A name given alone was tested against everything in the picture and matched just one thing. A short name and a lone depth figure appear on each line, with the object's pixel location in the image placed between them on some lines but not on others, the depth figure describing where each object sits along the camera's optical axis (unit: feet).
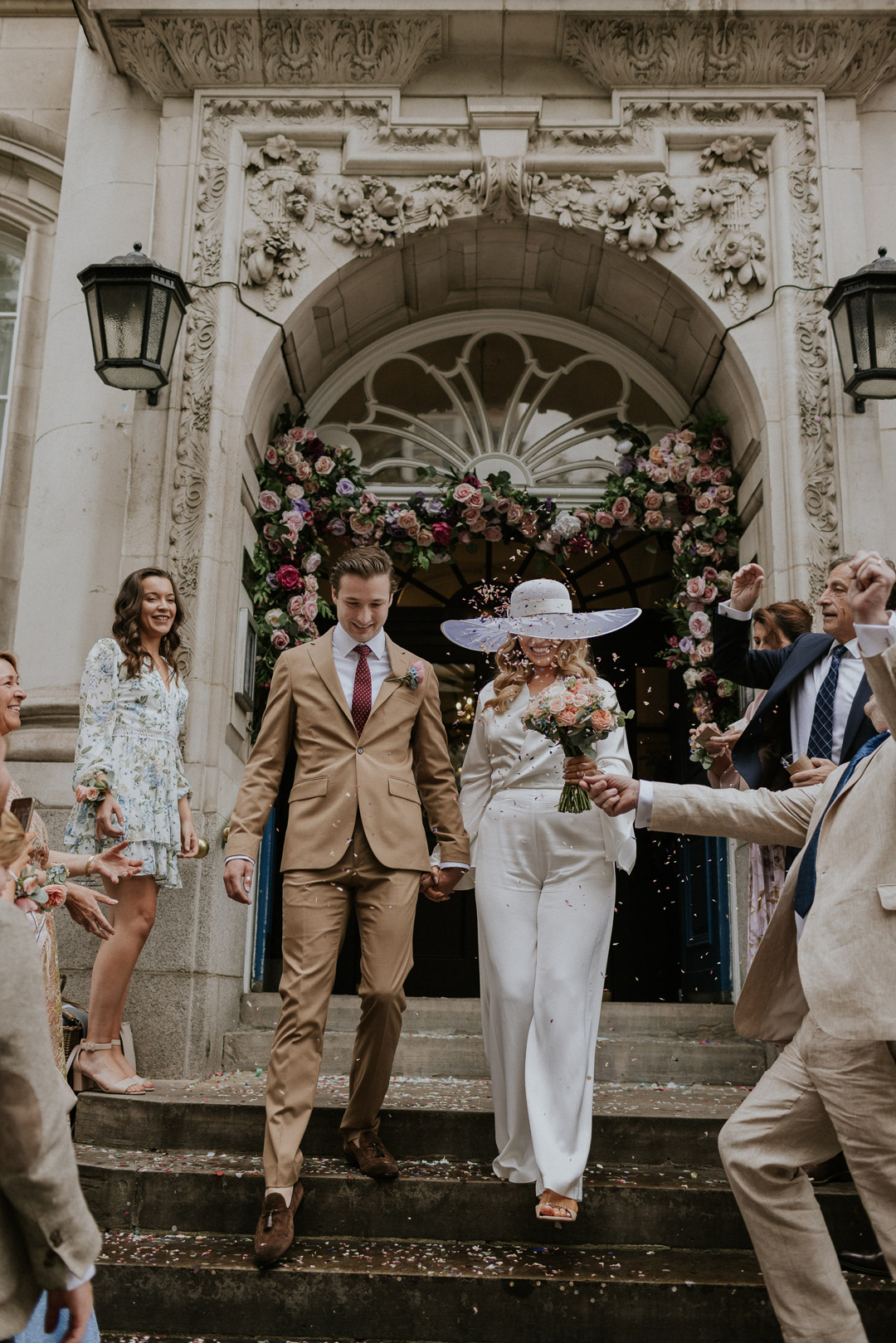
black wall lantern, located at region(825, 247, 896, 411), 20.70
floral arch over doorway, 24.36
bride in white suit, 12.66
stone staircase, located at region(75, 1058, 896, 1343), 11.96
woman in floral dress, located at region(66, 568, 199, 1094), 17.12
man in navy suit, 14.98
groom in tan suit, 12.99
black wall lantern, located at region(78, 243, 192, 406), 21.26
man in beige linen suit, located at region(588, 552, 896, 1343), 9.57
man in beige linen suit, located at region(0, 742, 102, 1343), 5.84
